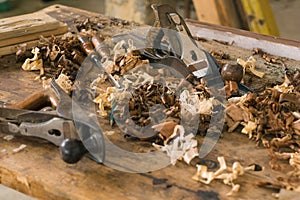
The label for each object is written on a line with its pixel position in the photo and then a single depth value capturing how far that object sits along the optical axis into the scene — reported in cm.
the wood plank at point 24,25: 165
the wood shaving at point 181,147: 127
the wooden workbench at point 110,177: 119
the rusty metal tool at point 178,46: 147
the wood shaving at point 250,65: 153
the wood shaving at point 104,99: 139
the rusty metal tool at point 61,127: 122
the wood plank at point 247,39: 164
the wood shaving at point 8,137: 132
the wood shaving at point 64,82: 144
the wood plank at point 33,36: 164
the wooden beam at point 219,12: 225
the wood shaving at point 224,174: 121
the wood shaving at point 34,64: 156
